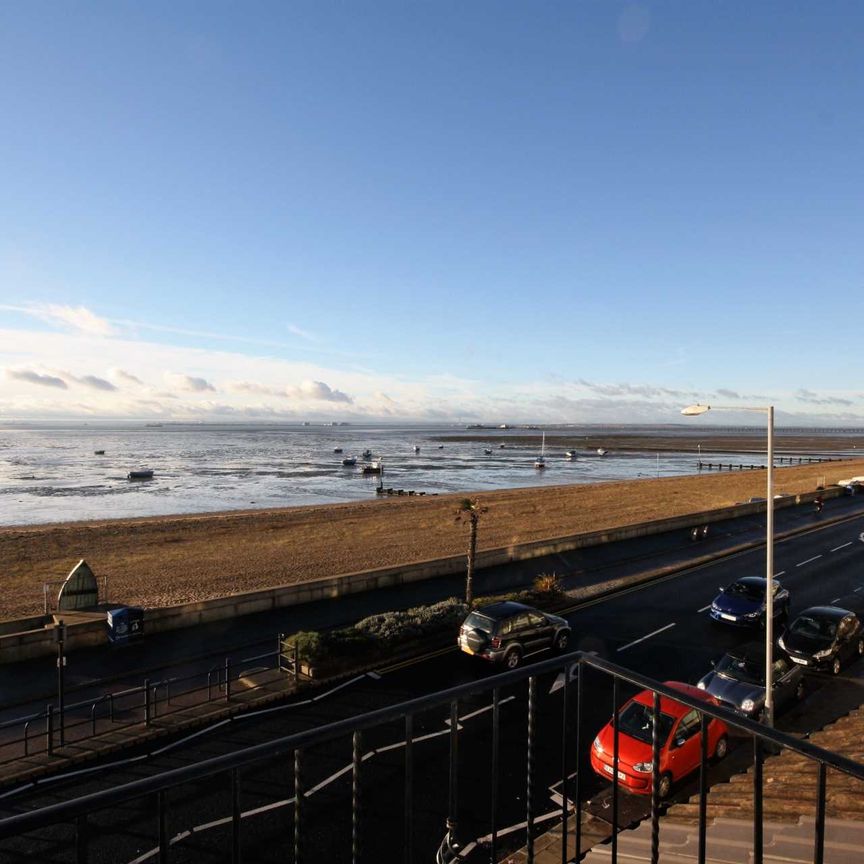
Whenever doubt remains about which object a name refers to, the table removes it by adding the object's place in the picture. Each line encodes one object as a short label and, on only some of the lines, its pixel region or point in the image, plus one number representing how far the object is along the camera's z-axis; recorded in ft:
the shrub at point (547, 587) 79.36
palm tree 75.31
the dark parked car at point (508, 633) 59.62
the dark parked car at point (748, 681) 49.47
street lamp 47.14
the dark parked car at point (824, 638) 58.90
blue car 70.74
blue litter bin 62.44
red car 38.34
